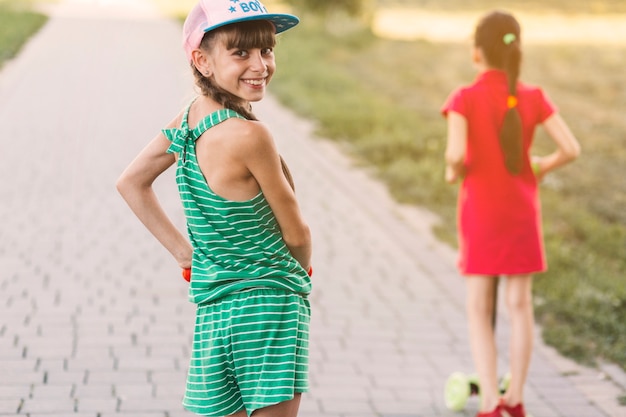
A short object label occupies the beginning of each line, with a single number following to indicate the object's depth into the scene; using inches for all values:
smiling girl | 168.4
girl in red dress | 264.1
